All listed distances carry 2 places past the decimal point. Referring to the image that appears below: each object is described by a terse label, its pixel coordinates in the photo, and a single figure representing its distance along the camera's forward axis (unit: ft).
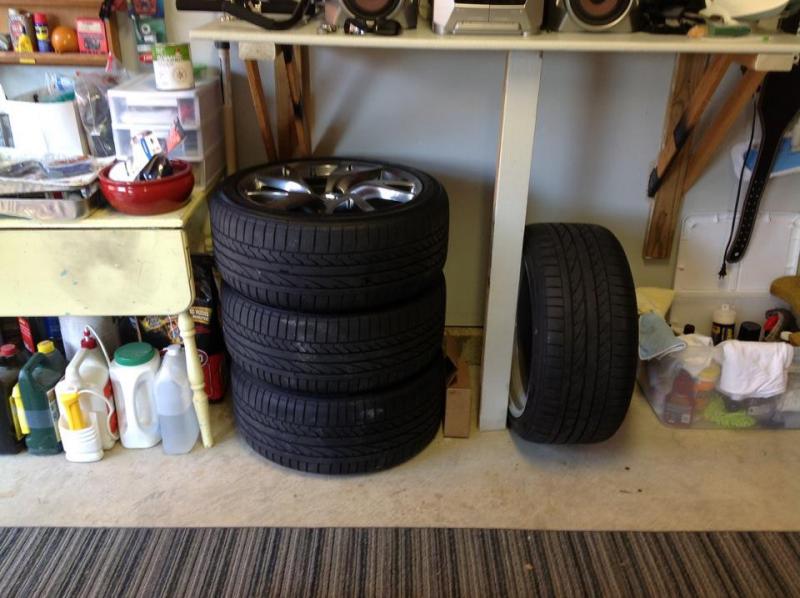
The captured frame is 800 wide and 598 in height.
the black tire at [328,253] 5.50
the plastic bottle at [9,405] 6.56
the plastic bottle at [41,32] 6.80
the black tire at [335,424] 6.12
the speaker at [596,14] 5.54
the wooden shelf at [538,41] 5.28
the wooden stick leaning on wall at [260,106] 6.68
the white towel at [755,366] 6.81
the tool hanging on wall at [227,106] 7.06
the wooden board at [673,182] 7.18
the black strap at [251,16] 5.56
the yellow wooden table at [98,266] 5.84
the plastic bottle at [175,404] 6.61
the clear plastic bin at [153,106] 6.31
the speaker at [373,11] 5.62
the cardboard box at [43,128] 6.54
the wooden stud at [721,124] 6.52
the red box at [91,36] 6.83
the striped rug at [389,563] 5.42
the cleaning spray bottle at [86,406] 6.43
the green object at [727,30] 5.47
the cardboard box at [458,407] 6.89
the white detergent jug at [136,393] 6.59
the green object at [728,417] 7.18
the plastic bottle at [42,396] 6.48
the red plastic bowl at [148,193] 5.77
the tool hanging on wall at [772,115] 7.12
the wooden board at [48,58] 6.88
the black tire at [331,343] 5.80
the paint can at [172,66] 6.22
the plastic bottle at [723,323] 7.92
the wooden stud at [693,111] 6.48
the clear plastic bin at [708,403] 7.03
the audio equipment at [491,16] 5.42
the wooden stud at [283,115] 7.04
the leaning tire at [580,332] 6.05
